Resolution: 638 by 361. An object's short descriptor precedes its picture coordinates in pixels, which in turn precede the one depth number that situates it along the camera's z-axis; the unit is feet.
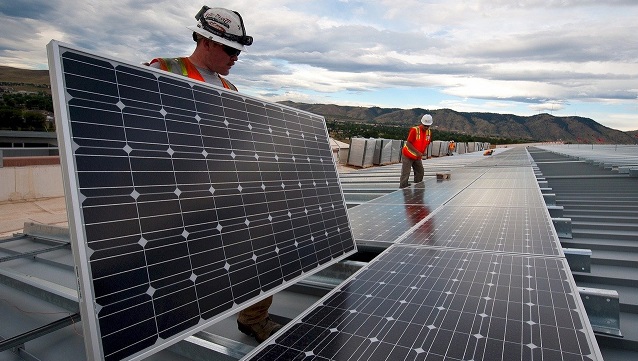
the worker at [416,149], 41.14
